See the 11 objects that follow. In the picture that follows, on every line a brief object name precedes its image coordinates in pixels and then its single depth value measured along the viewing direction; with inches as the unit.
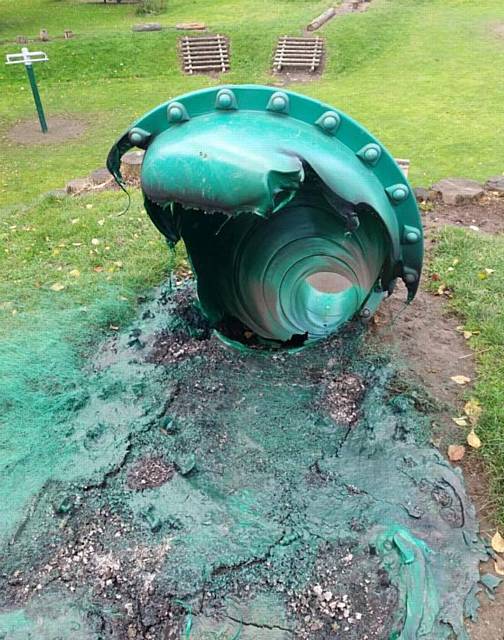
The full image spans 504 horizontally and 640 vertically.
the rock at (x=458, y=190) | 263.3
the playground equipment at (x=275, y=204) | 93.4
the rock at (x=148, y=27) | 687.1
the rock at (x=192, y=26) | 673.0
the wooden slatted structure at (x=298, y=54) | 585.6
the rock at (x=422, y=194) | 266.7
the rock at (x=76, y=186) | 305.3
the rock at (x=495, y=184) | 273.4
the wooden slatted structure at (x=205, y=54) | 602.2
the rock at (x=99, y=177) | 314.5
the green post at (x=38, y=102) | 439.7
